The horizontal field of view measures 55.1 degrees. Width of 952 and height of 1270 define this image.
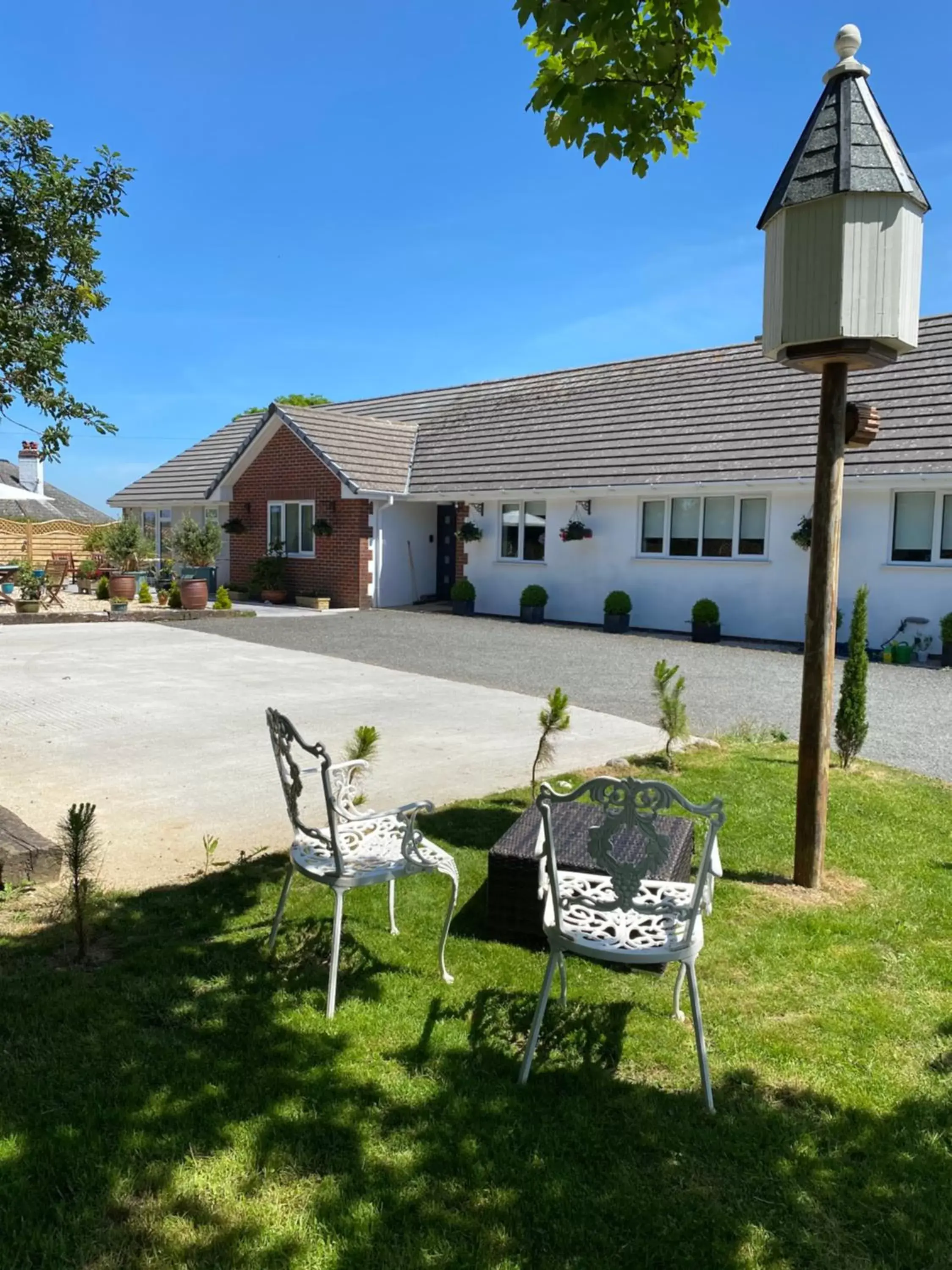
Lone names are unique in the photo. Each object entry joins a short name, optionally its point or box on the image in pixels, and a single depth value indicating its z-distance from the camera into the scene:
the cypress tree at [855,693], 7.32
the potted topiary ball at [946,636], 14.27
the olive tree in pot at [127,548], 26.27
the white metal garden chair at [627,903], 3.09
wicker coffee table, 4.26
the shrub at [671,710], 7.61
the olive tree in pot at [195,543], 23.84
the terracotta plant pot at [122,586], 23.12
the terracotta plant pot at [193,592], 21.50
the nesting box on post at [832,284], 4.81
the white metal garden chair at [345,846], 3.78
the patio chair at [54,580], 22.38
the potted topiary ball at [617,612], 18.62
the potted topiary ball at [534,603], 20.27
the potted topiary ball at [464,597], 21.80
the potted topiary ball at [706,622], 17.09
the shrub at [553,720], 6.27
